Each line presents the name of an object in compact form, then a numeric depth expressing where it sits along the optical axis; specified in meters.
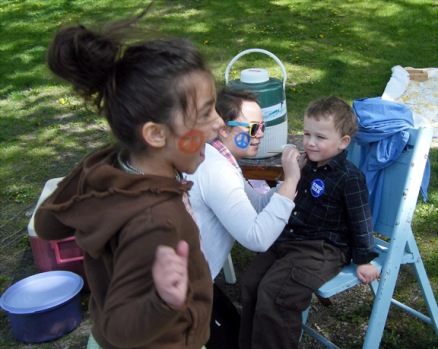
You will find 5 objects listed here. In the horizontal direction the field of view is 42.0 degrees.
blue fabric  2.37
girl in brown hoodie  1.14
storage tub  2.77
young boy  2.21
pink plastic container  3.11
